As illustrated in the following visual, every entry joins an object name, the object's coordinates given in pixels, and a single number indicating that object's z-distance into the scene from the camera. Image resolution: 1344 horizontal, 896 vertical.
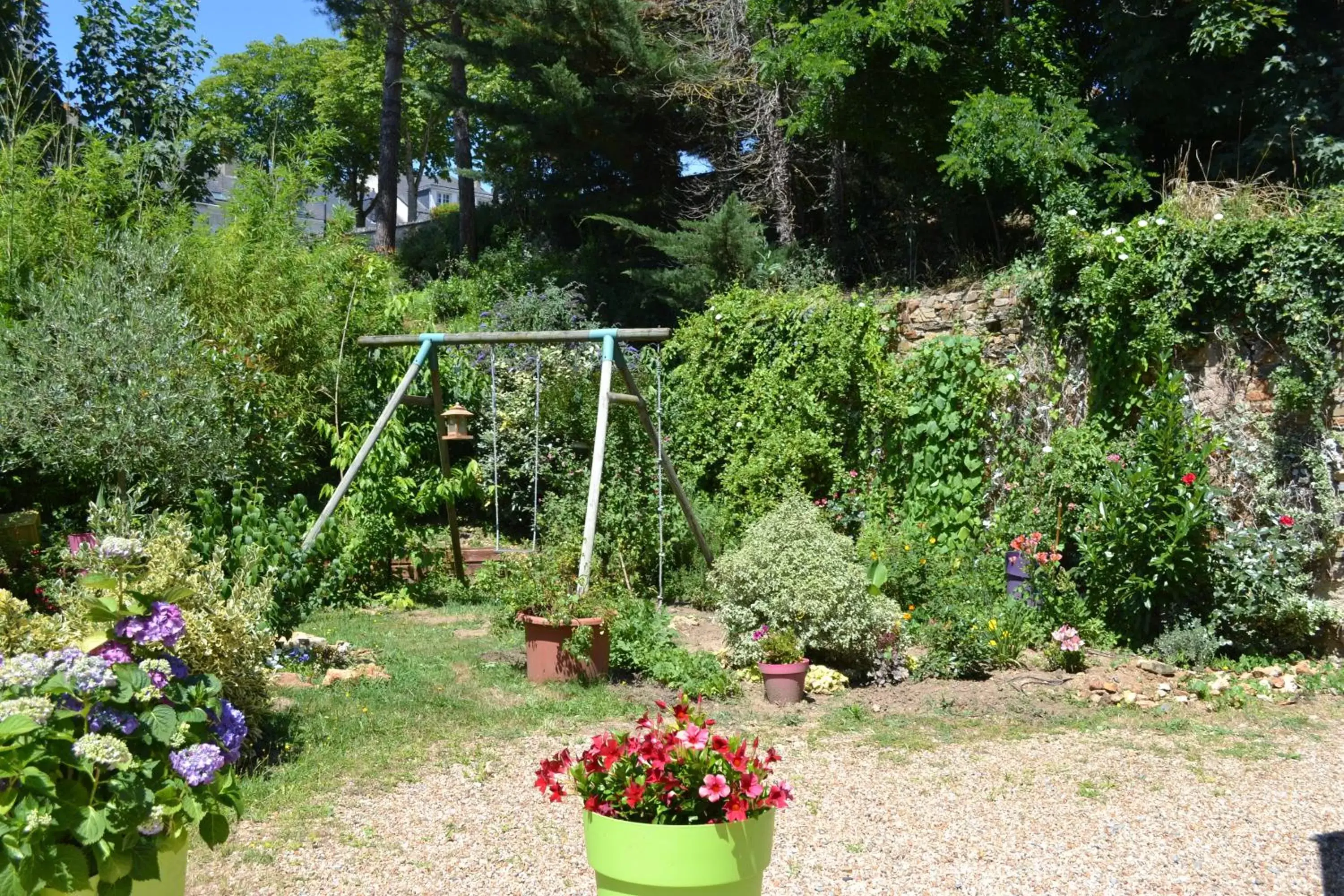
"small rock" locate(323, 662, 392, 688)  5.79
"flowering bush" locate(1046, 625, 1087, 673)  6.13
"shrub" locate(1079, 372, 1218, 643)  6.25
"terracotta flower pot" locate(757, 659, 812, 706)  5.70
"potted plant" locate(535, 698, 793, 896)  2.39
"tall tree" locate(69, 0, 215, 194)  13.27
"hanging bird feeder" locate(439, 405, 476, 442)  7.45
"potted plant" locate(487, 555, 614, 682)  5.81
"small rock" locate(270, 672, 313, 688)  5.67
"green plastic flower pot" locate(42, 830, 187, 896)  2.58
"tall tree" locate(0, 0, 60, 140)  12.12
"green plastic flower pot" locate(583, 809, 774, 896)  2.38
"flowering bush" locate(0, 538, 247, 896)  2.31
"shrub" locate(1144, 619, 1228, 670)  6.18
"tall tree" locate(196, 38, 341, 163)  32.03
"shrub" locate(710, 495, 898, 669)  6.01
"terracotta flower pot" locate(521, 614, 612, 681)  5.88
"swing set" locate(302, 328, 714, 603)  6.34
